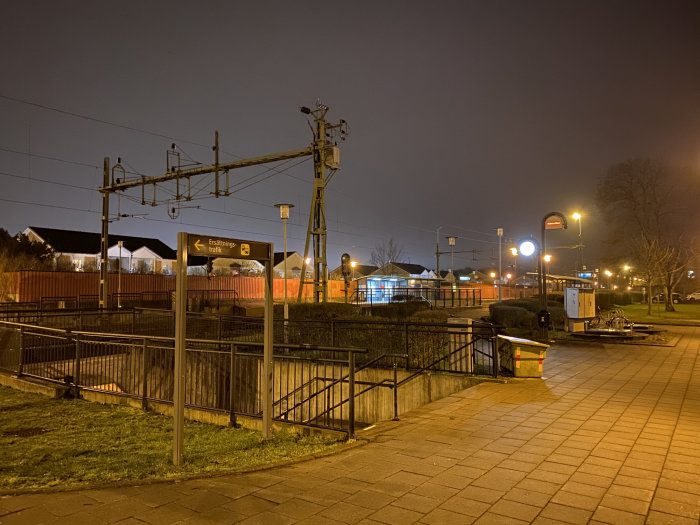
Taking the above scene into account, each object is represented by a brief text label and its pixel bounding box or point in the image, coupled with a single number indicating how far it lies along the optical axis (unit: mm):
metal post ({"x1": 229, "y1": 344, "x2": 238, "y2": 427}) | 7141
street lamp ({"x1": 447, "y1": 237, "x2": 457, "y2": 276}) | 48562
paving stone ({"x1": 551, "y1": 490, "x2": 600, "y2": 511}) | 4027
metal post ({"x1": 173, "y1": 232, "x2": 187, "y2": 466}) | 5217
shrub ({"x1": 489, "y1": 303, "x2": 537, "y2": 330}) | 20219
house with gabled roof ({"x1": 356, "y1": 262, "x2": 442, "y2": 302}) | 31797
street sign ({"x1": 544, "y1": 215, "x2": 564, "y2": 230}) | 16141
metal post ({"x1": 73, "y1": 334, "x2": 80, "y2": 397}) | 8978
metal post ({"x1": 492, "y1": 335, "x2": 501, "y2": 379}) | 9969
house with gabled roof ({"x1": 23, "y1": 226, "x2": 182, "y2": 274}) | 58719
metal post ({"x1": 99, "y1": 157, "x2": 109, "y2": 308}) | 25219
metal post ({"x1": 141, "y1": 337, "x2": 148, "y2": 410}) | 7902
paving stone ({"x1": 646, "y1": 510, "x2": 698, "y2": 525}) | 3729
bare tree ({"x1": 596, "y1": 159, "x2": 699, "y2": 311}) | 33656
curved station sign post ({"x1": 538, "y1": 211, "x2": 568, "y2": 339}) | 16047
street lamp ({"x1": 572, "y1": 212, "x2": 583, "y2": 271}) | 26062
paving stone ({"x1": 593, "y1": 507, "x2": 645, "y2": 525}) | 3738
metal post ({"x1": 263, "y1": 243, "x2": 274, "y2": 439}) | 6168
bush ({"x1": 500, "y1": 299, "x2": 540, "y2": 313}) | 24022
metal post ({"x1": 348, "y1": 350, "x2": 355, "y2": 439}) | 6049
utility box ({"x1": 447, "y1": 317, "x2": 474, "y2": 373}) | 10320
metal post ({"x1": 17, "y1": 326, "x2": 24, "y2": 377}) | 9906
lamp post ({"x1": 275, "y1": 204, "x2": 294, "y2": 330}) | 18188
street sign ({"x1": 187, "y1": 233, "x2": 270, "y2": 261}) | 5305
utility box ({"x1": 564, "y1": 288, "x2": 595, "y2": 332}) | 20625
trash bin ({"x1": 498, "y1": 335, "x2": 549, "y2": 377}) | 10070
